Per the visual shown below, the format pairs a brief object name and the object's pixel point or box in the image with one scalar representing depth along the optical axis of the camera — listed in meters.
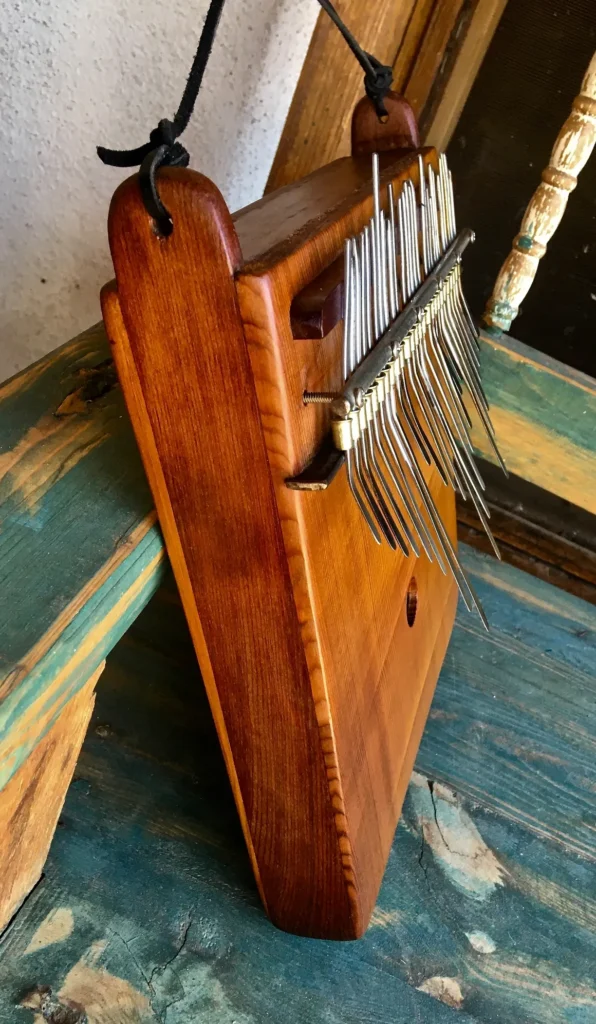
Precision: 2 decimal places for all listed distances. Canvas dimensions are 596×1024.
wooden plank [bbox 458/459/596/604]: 1.25
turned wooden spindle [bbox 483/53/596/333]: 0.86
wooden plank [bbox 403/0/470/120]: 0.94
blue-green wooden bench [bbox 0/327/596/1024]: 0.51
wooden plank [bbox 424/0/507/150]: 0.99
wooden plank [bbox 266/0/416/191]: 0.89
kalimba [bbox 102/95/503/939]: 0.43
